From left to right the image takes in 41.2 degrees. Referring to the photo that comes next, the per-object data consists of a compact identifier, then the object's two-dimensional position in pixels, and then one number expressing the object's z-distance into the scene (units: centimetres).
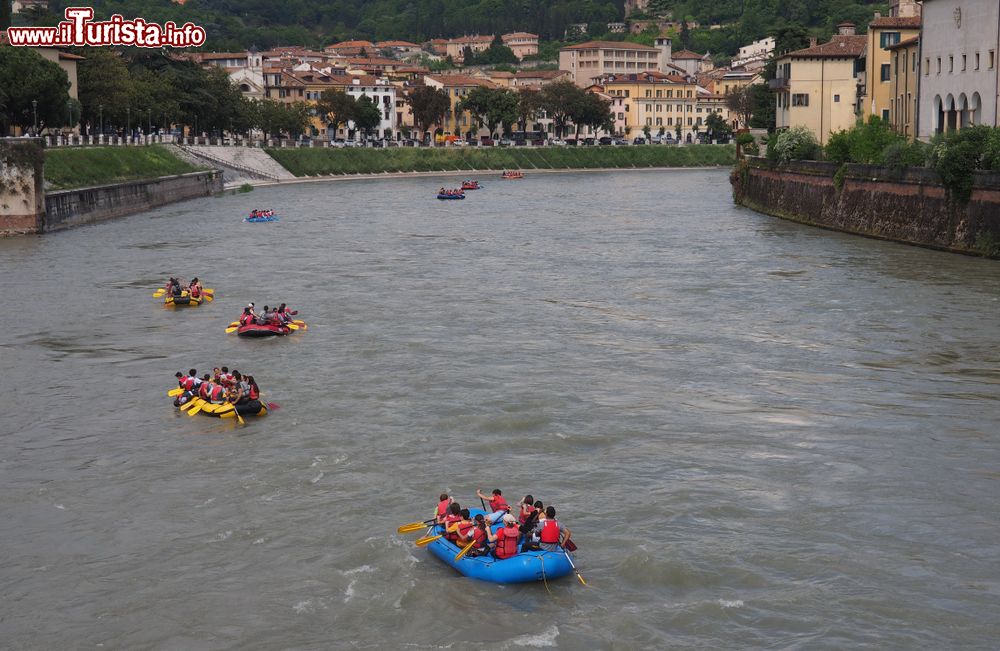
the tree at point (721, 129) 19700
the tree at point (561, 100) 18062
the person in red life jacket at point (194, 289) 4456
